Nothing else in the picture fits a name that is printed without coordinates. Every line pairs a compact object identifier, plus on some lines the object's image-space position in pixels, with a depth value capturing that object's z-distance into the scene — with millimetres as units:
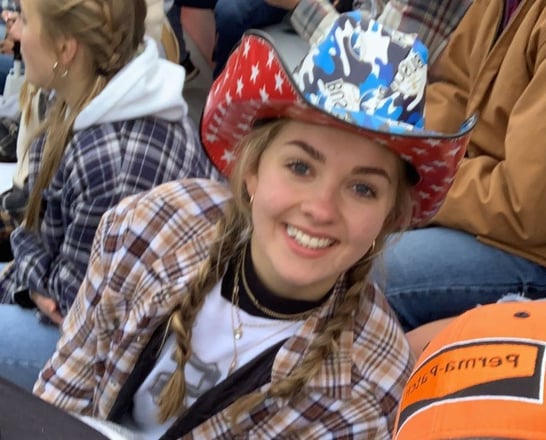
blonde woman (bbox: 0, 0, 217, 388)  1552
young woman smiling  1055
